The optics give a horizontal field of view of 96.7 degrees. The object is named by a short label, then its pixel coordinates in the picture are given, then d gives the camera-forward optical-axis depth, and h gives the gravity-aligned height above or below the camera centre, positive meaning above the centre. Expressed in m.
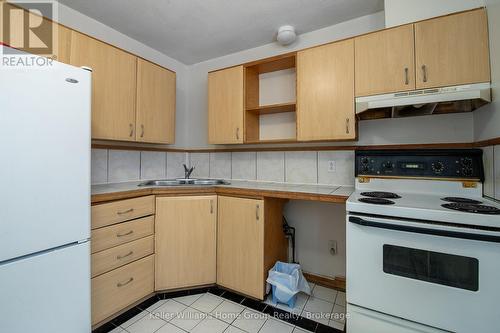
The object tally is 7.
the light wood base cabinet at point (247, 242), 1.72 -0.60
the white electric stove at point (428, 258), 0.97 -0.44
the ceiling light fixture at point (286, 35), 2.03 +1.24
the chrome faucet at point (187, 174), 2.51 -0.06
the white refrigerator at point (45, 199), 0.98 -0.15
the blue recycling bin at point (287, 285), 1.69 -0.90
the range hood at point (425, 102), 1.26 +0.42
